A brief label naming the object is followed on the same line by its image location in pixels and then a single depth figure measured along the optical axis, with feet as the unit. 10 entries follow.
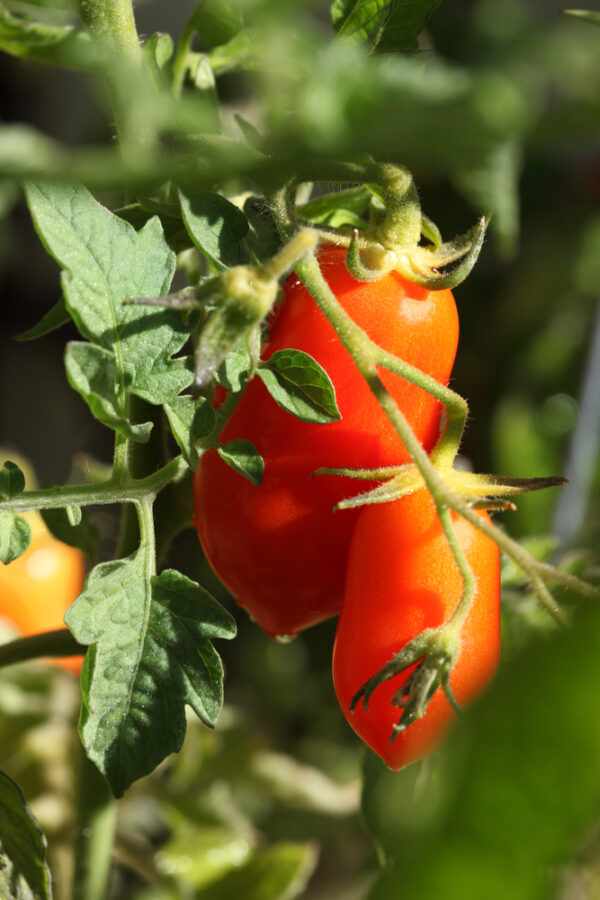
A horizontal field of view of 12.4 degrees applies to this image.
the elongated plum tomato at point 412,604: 1.95
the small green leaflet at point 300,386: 1.92
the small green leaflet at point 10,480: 1.93
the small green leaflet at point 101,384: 1.87
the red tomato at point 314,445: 1.98
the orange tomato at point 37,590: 2.95
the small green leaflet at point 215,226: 1.92
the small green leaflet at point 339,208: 2.09
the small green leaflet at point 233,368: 1.93
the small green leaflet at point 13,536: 1.94
